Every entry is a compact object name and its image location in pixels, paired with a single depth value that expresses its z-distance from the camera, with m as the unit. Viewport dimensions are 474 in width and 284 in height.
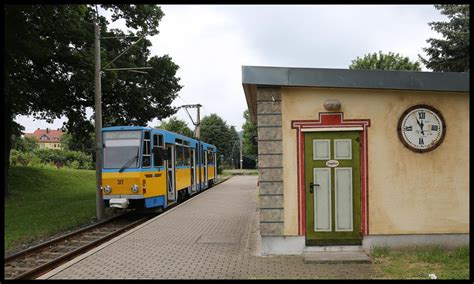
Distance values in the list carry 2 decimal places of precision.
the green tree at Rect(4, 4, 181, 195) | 18.22
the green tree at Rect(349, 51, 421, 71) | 42.72
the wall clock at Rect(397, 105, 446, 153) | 8.87
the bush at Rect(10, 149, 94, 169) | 49.78
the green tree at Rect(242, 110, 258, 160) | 80.06
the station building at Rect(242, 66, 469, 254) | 8.84
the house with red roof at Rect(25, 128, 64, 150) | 162.06
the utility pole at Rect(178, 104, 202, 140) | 44.44
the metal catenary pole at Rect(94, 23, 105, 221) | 15.41
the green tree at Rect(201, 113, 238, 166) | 80.56
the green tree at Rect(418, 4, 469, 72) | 23.50
